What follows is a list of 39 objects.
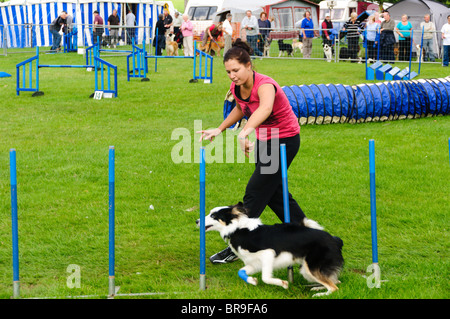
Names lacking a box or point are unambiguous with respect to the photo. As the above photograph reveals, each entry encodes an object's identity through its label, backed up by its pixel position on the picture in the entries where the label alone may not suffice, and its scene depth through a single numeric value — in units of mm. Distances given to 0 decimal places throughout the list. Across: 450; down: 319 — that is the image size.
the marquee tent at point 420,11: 26797
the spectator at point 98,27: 27294
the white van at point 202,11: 33750
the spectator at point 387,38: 22764
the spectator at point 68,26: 27112
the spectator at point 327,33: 25192
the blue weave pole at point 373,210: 4535
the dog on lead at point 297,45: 28109
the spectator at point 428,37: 22312
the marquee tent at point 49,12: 30906
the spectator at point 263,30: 25922
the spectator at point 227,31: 24062
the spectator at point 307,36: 25516
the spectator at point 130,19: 32344
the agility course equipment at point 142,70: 18266
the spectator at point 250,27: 25203
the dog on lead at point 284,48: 27391
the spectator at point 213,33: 27125
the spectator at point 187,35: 24656
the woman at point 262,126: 4727
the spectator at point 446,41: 21297
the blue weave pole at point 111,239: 4352
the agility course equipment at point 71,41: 27172
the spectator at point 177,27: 28875
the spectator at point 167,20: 25609
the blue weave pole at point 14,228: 4364
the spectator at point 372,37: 22922
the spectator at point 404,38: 22573
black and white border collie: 4328
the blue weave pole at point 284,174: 4699
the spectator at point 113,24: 28469
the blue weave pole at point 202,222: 4324
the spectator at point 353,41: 23969
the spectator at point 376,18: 24064
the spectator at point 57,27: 26828
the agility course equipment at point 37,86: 15055
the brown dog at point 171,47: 25703
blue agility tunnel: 11703
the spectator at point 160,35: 25294
